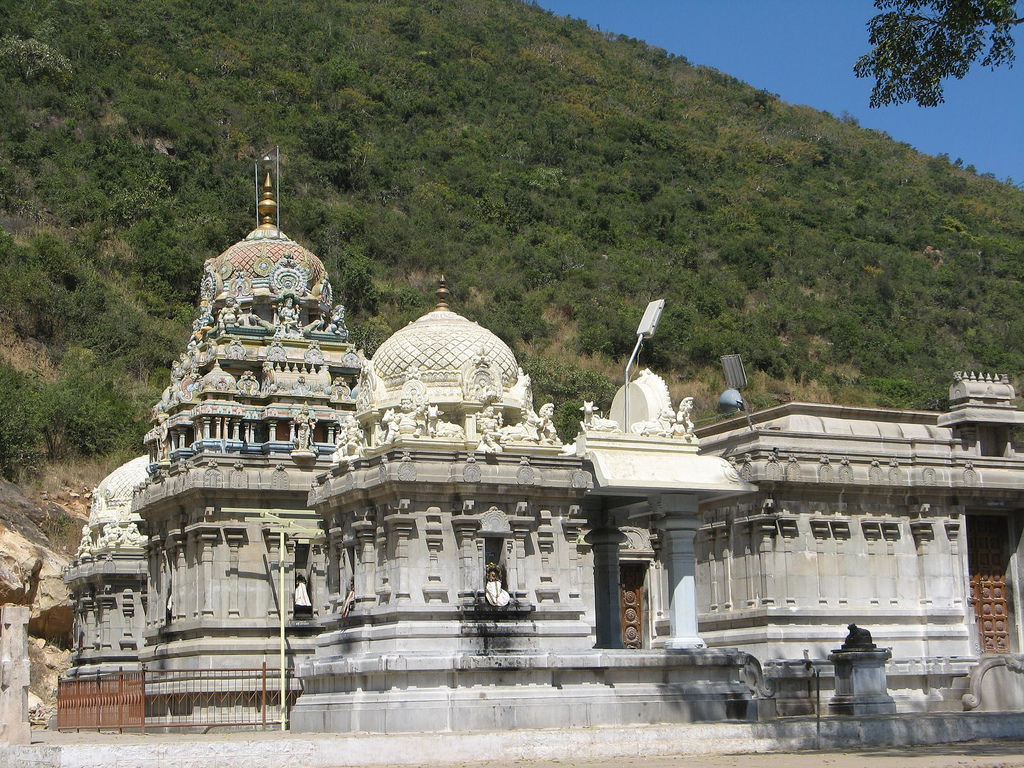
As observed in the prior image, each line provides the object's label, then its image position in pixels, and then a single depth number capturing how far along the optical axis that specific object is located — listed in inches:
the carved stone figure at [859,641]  1135.2
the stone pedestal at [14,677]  1010.1
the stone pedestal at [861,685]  1115.3
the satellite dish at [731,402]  1465.3
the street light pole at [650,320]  1261.1
